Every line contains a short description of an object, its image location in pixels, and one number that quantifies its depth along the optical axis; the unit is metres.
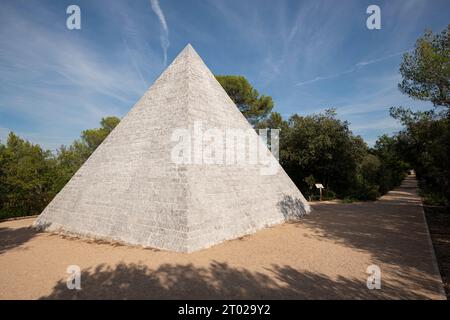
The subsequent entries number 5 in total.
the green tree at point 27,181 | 16.56
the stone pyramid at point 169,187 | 8.00
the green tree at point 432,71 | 10.45
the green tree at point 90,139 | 36.75
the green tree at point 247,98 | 27.83
